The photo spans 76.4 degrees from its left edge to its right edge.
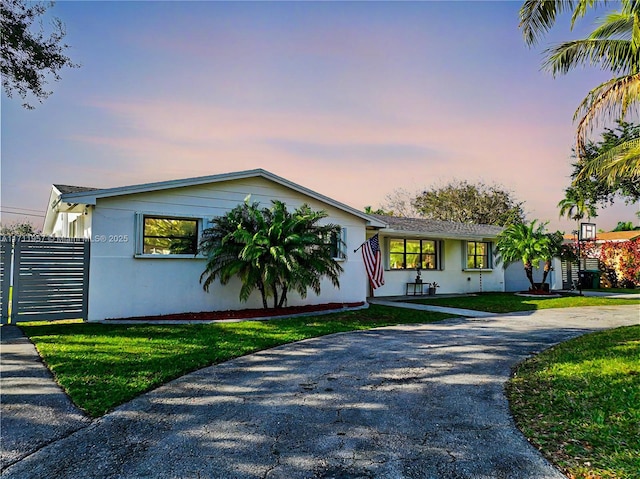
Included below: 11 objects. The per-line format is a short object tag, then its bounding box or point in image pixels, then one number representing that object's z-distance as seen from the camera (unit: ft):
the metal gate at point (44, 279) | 28.68
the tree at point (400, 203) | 131.64
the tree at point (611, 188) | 69.77
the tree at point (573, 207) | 77.41
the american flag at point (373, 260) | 39.29
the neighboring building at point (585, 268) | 74.69
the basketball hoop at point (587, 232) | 67.47
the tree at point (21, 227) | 123.98
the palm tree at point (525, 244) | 54.75
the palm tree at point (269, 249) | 31.76
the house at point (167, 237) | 31.30
